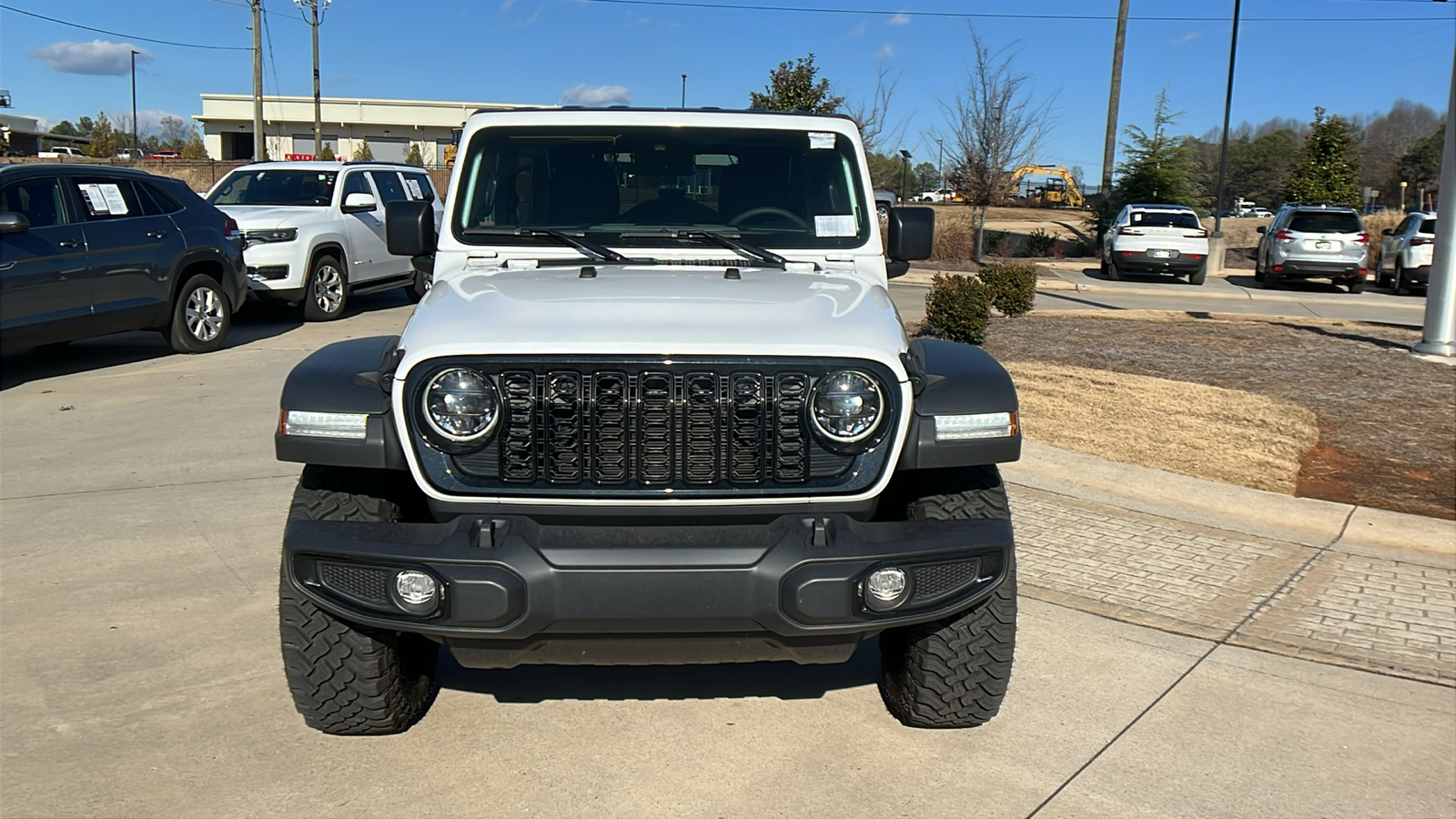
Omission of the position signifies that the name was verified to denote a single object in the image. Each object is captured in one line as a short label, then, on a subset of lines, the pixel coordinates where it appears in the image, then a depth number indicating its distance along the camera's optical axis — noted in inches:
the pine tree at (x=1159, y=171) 1244.5
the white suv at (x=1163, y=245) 927.0
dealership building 2792.8
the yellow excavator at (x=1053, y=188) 2566.4
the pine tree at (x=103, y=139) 2637.8
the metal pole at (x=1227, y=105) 1224.6
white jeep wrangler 121.6
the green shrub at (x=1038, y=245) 1270.9
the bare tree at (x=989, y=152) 1143.0
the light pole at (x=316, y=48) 1689.2
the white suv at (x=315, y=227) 523.5
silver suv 876.6
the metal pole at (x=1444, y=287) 458.6
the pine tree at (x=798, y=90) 1154.7
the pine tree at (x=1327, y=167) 1375.5
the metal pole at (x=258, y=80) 1495.6
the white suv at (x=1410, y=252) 860.6
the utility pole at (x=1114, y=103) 1289.4
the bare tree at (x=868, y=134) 1190.6
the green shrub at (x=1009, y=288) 556.4
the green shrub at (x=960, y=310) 446.6
